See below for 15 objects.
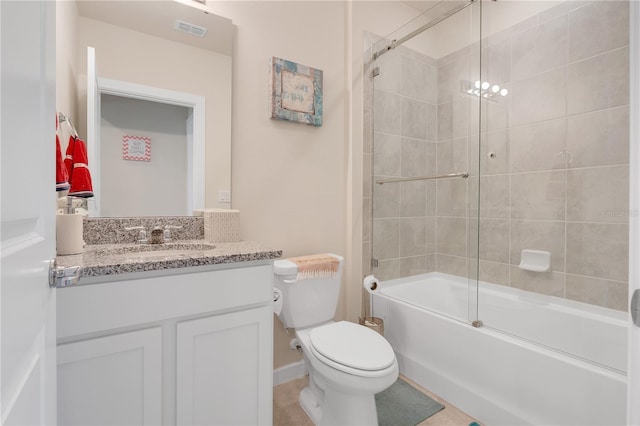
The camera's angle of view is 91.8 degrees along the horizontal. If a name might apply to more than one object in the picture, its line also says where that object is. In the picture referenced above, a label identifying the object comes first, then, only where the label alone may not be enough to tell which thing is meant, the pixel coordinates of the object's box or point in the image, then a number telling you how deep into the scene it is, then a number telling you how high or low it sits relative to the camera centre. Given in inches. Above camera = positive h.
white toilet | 49.9 -24.5
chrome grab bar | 87.1 +9.2
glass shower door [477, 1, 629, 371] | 61.8 +8.6
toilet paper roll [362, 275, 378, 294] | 80.2 -18.9
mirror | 55.7 +26.9
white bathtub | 49.8 -26.2
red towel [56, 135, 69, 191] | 40.1 +4.7
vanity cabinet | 36.9 -18.6
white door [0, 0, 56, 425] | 14.3 +0.1
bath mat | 61.9 -41.4
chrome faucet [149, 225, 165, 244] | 58.8 -4.9
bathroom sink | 50.2 -6.8
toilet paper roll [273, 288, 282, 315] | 63.7 -18.8
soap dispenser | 43.2 -3.4
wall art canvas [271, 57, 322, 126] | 72.3 +28.9
